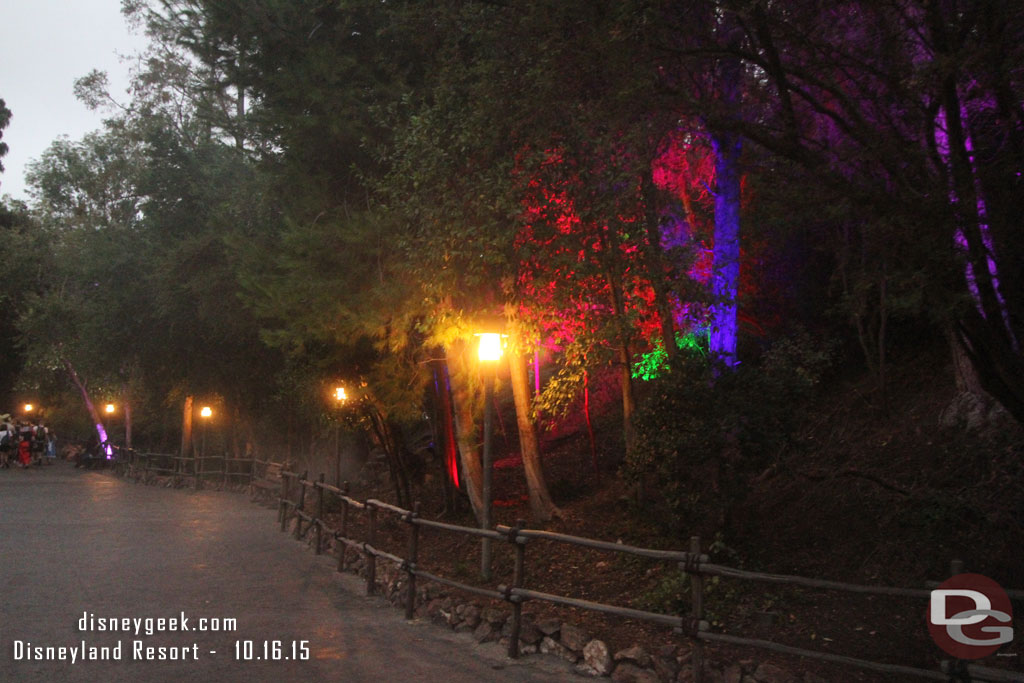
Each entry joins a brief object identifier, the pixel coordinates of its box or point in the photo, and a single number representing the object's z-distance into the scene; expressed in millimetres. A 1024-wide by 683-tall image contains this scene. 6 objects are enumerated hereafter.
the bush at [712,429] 9141
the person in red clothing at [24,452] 38844
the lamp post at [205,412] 33125
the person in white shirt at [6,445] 38809
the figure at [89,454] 42500
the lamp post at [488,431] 11039
